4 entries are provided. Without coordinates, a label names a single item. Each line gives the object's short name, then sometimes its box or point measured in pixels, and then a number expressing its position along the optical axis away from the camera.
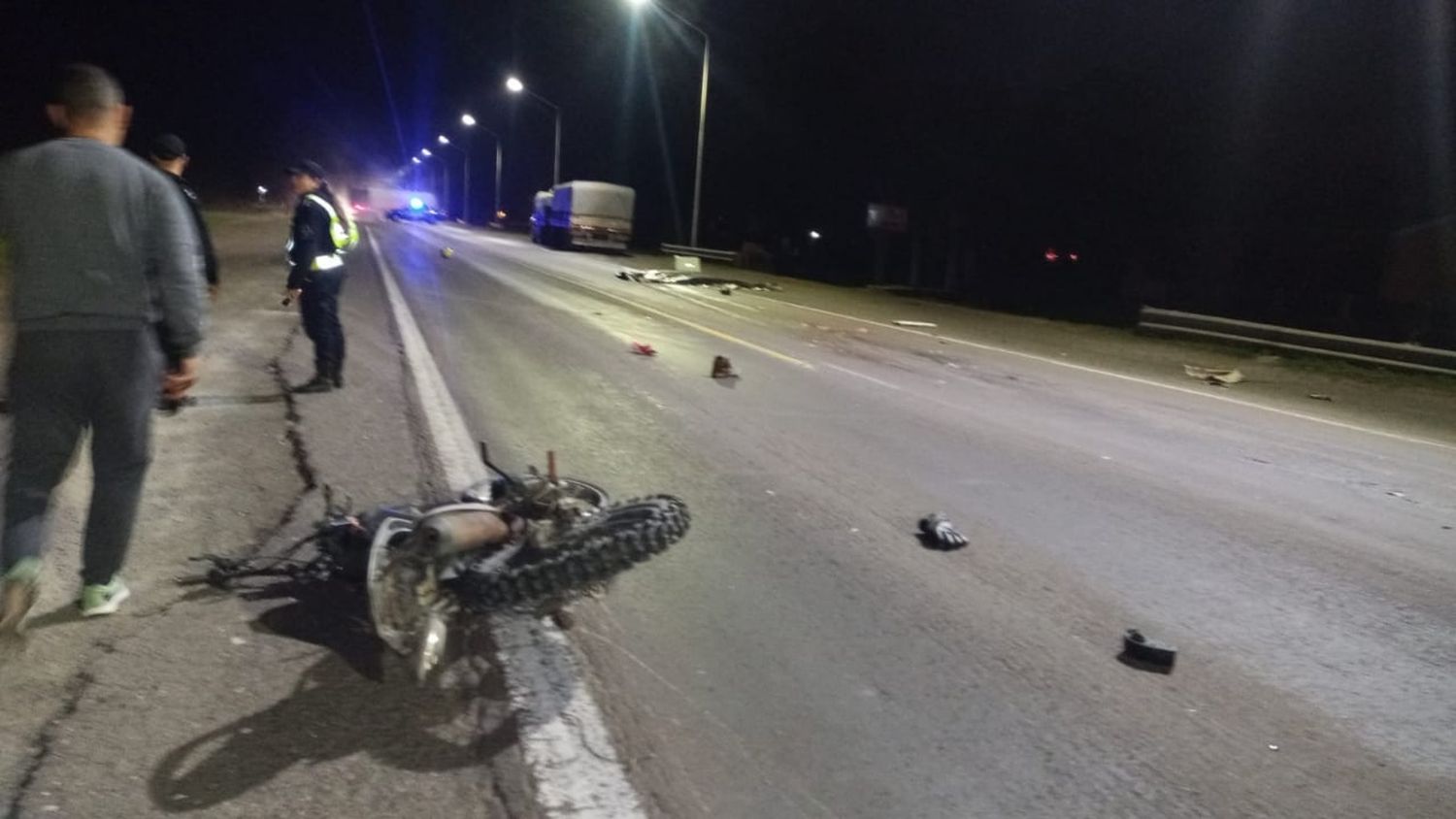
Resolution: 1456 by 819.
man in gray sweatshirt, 4.17
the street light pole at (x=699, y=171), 40.34
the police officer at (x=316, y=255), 9.63
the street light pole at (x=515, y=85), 55.69
